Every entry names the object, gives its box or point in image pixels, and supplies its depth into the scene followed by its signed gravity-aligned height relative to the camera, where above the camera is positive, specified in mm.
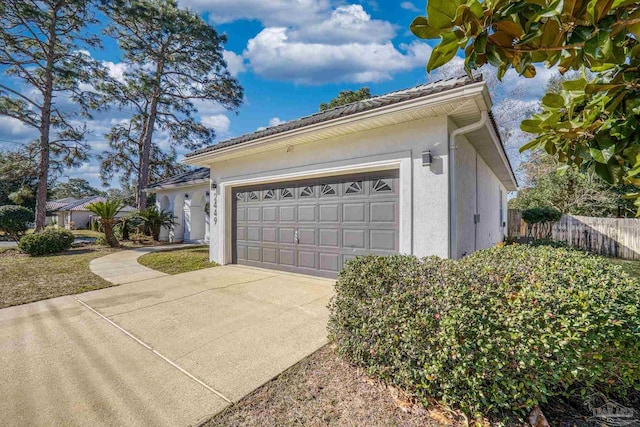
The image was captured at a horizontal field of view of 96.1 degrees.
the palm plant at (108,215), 12359 +51
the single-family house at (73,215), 31641 +172
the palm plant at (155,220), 14672 -210
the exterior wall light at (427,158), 4836 +957
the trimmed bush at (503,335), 1955 -869
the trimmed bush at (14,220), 12841 -152
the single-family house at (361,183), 4789 +703
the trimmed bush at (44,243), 10453 -982
